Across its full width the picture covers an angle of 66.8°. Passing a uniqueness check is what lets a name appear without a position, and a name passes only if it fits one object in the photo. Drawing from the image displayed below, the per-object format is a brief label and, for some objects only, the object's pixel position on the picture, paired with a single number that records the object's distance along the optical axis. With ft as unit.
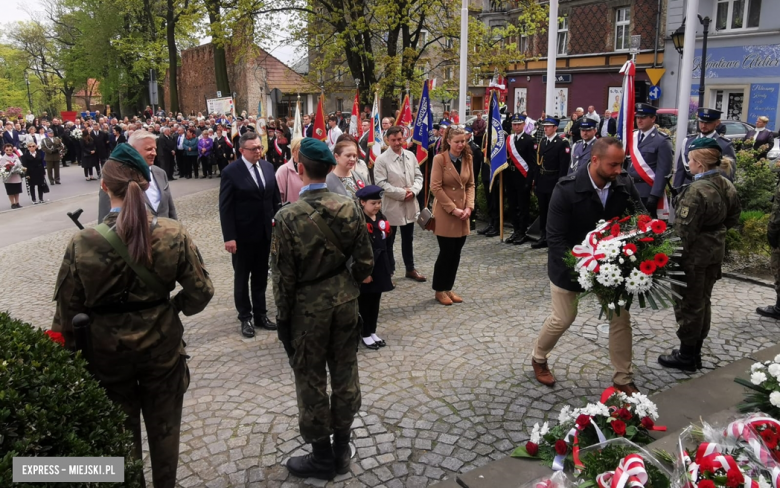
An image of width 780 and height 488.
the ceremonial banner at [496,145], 33.14
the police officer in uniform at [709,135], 22.74
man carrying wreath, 14.60
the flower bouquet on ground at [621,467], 8.05
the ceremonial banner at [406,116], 38.88
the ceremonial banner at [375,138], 39.75
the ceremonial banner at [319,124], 33.73
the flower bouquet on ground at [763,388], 10.76
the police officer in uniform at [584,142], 29.17
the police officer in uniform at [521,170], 33.32
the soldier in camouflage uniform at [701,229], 15.89
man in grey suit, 16.20
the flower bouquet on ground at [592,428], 10.15
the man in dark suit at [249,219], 19.61
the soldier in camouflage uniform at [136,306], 9.46
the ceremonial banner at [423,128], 34.91
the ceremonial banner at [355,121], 45.54
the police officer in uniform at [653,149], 25.70
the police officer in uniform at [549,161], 31.32
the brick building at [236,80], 134.21
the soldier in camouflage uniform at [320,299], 11.48
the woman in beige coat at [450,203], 22.50
